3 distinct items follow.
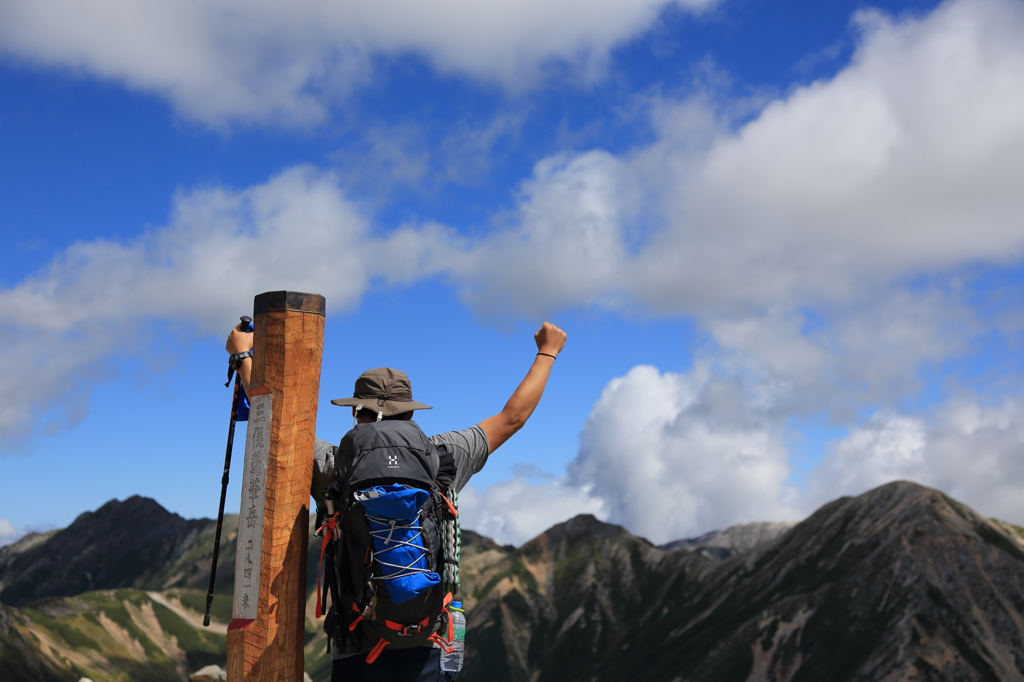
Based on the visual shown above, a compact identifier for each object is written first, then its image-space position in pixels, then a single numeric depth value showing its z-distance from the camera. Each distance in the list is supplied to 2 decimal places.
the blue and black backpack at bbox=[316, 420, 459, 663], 5.80
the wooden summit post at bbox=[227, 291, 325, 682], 6.43
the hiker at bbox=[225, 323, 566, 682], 6.05
